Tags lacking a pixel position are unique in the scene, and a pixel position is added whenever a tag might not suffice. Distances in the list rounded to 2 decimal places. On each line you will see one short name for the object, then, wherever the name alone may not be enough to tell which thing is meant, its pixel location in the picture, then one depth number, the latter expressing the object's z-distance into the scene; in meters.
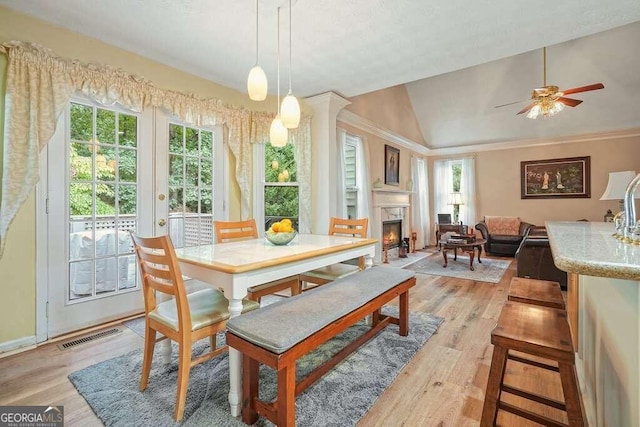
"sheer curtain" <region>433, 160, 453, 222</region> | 7.80
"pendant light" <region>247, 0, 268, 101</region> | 1.76
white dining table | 1.50
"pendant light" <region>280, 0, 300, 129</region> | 1.89
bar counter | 0.77
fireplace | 5.89
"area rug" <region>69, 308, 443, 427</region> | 1.49
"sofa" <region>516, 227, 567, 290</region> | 3.69
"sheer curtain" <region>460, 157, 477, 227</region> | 7.30
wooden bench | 1.29
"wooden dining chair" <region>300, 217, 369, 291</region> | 2.54
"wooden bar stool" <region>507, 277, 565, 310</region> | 1.67
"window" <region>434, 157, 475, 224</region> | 7.30
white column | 4.00
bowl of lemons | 2.19
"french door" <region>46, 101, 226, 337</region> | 2.40
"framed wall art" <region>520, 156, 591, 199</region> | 6.29
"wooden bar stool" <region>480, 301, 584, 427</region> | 1.11
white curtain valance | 2.08
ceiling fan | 3.53
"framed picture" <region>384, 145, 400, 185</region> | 5.99
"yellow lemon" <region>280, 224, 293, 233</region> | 2.22
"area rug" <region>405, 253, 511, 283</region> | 4.44
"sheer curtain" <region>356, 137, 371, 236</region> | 5.12
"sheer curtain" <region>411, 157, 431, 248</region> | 7.14
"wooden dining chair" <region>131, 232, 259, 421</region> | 1.45
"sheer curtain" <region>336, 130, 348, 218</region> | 4.54
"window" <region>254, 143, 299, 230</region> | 3.86
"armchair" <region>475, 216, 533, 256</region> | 6.02
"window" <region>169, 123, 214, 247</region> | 3.13
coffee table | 4.88
